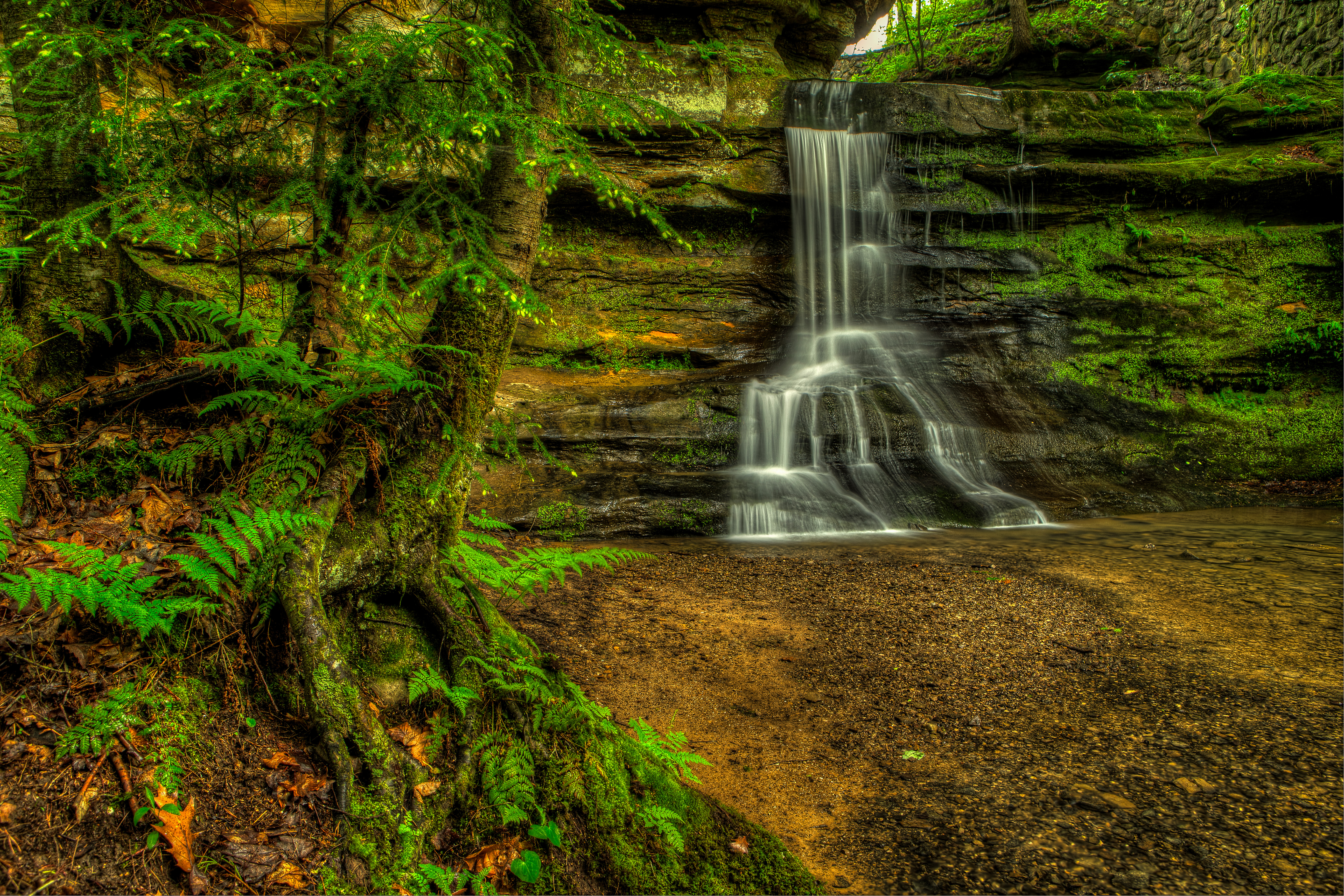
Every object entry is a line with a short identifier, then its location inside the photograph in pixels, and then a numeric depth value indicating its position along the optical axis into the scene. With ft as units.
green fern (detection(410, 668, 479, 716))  7.44
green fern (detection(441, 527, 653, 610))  10.09
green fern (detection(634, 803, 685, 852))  7.36
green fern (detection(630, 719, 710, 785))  8.64
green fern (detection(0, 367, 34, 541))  7.35
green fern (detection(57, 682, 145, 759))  5.49
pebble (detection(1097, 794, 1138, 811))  8.94
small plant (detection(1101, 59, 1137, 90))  54.03
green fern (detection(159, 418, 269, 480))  8.21
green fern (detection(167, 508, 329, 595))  6.50
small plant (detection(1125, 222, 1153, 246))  39.52
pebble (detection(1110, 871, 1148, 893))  7.55
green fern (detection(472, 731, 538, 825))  6.90
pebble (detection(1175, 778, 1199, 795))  9.22
